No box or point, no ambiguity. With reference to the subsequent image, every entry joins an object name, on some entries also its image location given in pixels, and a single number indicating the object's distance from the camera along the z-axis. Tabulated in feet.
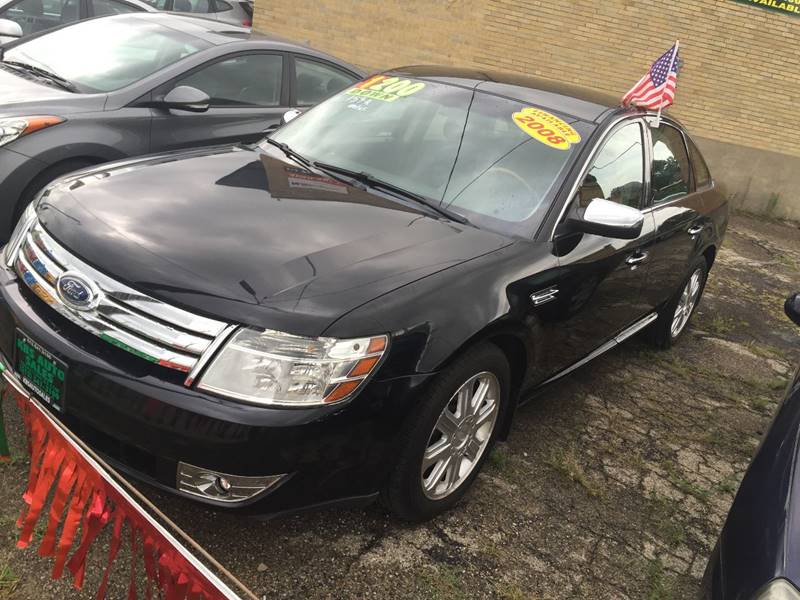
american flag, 14.15
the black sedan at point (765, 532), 5.78
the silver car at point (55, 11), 26.18
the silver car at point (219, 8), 36.22
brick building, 37.58
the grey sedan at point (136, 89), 13.39
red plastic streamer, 6.01
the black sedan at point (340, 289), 7.14
